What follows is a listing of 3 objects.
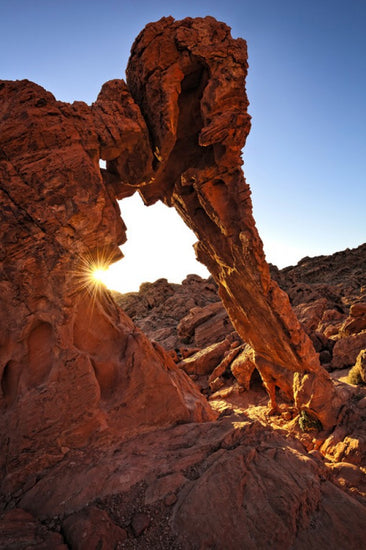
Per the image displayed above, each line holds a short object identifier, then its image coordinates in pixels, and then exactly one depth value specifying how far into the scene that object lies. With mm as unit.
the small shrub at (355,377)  12875
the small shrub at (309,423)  11388
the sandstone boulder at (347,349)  15298
